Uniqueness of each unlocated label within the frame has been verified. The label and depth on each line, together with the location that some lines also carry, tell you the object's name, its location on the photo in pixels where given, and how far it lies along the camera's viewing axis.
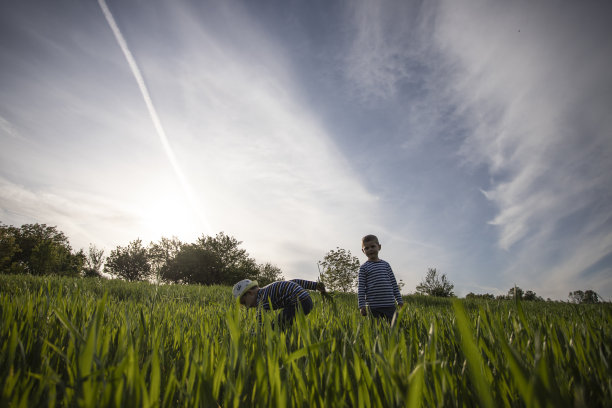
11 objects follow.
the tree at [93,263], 46.72
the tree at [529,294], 36.83
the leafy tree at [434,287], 34.84
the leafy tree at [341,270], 30.23
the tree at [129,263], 52.50
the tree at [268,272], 53.40
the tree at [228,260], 46.91
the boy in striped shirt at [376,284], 5.38
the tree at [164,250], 49.78
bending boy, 3.83
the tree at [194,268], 46.41
